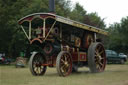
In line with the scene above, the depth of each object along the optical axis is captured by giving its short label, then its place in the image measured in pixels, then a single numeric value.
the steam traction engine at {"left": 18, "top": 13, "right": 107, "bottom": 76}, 12.61
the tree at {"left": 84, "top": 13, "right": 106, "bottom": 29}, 47.66
